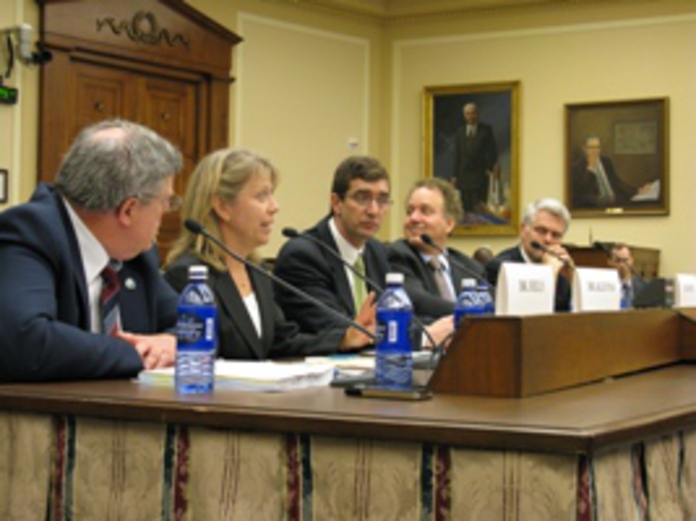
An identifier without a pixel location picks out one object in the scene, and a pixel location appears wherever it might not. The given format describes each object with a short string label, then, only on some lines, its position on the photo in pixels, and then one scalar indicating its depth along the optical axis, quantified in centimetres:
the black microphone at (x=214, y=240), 278
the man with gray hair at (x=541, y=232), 623
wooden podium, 227
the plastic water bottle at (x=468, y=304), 332
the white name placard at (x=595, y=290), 298
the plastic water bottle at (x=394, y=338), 241
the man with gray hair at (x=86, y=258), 247
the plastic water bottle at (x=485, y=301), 373
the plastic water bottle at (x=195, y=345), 230
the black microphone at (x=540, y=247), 489
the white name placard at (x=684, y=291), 410
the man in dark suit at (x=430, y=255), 493
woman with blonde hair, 362
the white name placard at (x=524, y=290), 249
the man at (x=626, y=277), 515
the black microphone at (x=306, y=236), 283
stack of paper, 233
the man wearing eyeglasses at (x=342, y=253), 427
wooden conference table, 182
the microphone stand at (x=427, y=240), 418
